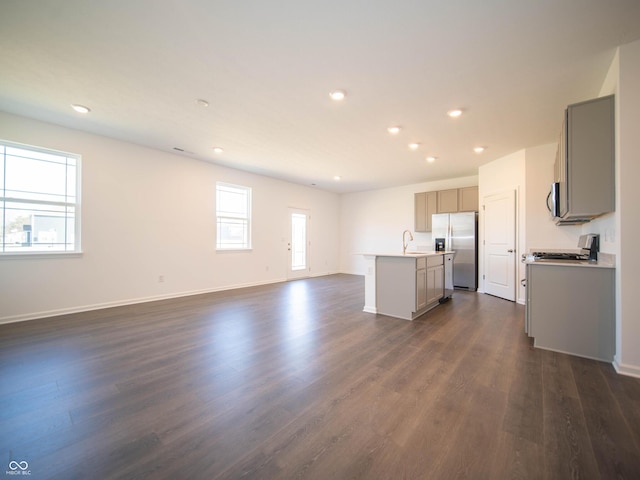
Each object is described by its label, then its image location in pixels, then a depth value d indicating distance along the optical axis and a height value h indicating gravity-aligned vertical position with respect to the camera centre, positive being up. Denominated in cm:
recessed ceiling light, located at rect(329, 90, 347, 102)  297 +170
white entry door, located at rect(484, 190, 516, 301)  504 -6
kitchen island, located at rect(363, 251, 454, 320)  380 -66
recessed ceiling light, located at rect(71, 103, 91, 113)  337 +172
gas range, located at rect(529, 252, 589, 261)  328 -19
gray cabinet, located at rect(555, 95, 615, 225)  240 +82
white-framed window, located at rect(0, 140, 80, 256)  367 +58
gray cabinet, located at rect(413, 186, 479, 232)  642 +101
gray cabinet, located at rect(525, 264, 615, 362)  249 -68
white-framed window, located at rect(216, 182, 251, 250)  609 +58
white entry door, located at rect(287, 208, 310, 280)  771 -13
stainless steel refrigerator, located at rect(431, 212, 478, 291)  610 -6
